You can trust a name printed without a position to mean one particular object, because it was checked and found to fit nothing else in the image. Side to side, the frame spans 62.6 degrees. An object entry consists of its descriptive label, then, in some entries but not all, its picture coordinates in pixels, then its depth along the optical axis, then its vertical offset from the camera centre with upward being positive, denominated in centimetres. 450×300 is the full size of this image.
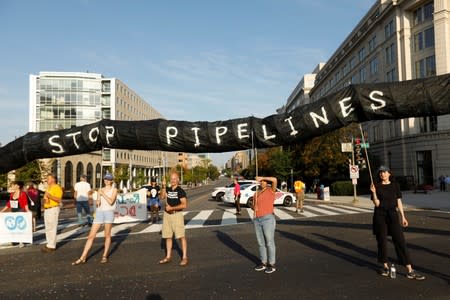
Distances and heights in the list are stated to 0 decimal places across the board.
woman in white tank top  796 -88
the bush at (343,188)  3447 -213
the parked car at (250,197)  2267 -188
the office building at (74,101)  7238 +1377
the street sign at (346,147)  2500 +124
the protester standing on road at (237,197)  1819 -146
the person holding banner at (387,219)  619 -93
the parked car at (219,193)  2948 -203
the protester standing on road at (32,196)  1225 -89
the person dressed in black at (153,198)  1498 -120
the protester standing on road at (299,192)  1831 -128
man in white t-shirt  1328 -94
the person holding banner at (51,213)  909 -104
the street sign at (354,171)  2466 -39
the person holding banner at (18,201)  1100 -89
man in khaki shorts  767 -95
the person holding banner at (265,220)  670 -98
